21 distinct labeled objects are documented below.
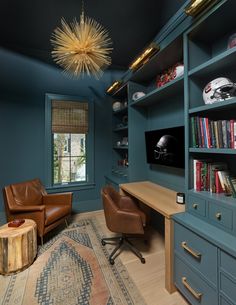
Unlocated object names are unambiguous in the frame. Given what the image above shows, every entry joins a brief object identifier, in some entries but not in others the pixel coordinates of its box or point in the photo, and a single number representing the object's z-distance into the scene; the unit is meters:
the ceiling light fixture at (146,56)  1.93
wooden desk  1.57
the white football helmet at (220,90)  1.33
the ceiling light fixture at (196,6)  1.25
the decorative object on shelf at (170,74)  1.88
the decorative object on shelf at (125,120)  3.33
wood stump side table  1.77
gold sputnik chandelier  1.55
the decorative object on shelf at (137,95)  2.69
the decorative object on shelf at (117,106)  3.46
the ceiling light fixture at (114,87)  3.07
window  3.27
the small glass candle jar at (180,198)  1.82
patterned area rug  1.50
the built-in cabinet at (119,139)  3.25
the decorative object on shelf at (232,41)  1.30
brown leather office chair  1.85
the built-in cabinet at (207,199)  1.16
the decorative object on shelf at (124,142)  3.24
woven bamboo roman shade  3.29
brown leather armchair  2.28
